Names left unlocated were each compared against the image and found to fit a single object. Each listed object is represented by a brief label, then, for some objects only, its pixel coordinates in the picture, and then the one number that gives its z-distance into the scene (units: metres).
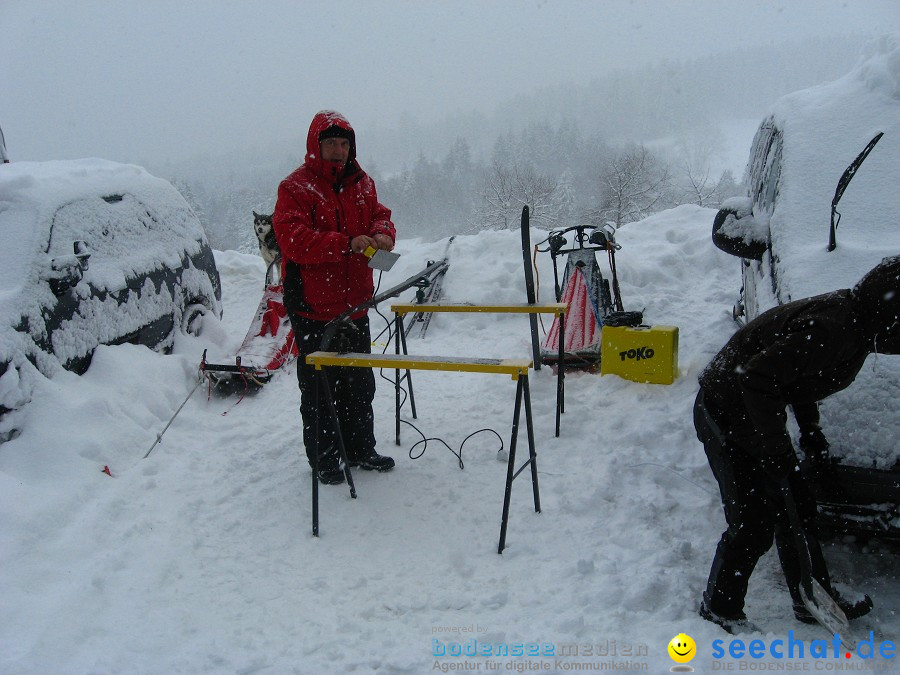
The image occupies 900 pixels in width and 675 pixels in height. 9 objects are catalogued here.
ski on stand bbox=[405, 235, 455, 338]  6.82
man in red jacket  3.25
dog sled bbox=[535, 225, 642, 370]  5.29
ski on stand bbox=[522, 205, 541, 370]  3.83
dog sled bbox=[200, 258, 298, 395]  5.09
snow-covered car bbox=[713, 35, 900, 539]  2.26
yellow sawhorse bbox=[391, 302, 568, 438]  3.72
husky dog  6.86
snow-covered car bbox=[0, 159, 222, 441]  3.61
